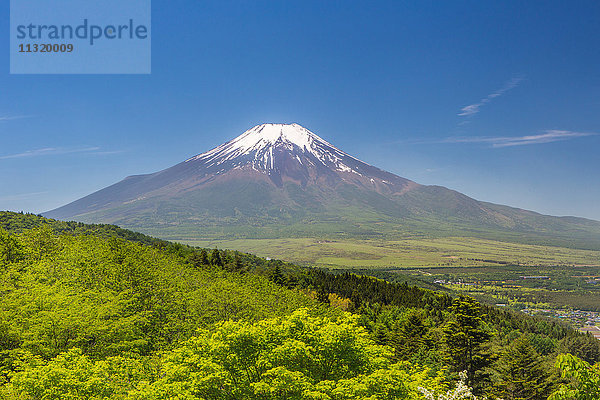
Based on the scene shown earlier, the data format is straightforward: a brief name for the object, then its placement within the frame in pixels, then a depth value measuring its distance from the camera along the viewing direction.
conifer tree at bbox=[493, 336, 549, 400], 39.22
